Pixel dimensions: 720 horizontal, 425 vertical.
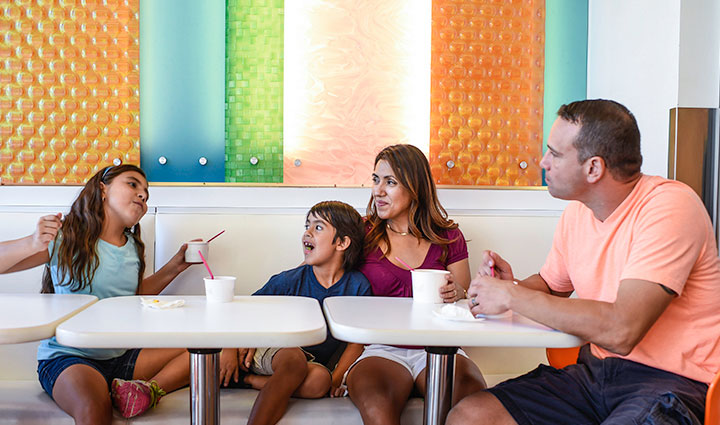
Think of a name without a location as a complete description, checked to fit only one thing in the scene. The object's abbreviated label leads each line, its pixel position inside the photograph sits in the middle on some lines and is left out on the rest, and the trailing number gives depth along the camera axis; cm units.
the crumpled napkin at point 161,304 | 155
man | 140
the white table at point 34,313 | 130
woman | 226
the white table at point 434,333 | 133
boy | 199
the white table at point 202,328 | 126
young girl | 180
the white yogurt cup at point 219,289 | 167
